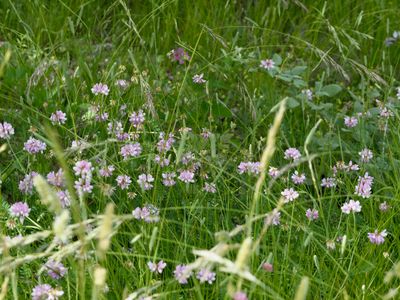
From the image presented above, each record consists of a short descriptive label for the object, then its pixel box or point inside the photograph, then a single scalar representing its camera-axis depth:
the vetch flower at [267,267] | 1.70
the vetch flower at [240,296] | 1.38
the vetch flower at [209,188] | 2.41
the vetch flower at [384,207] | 2.39
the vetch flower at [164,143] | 2.36
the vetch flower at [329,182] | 2.58
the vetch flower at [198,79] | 2.90
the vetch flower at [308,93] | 3.03
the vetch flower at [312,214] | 2.31
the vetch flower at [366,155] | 2.67
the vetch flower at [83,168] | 2.14
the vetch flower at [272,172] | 2.40
